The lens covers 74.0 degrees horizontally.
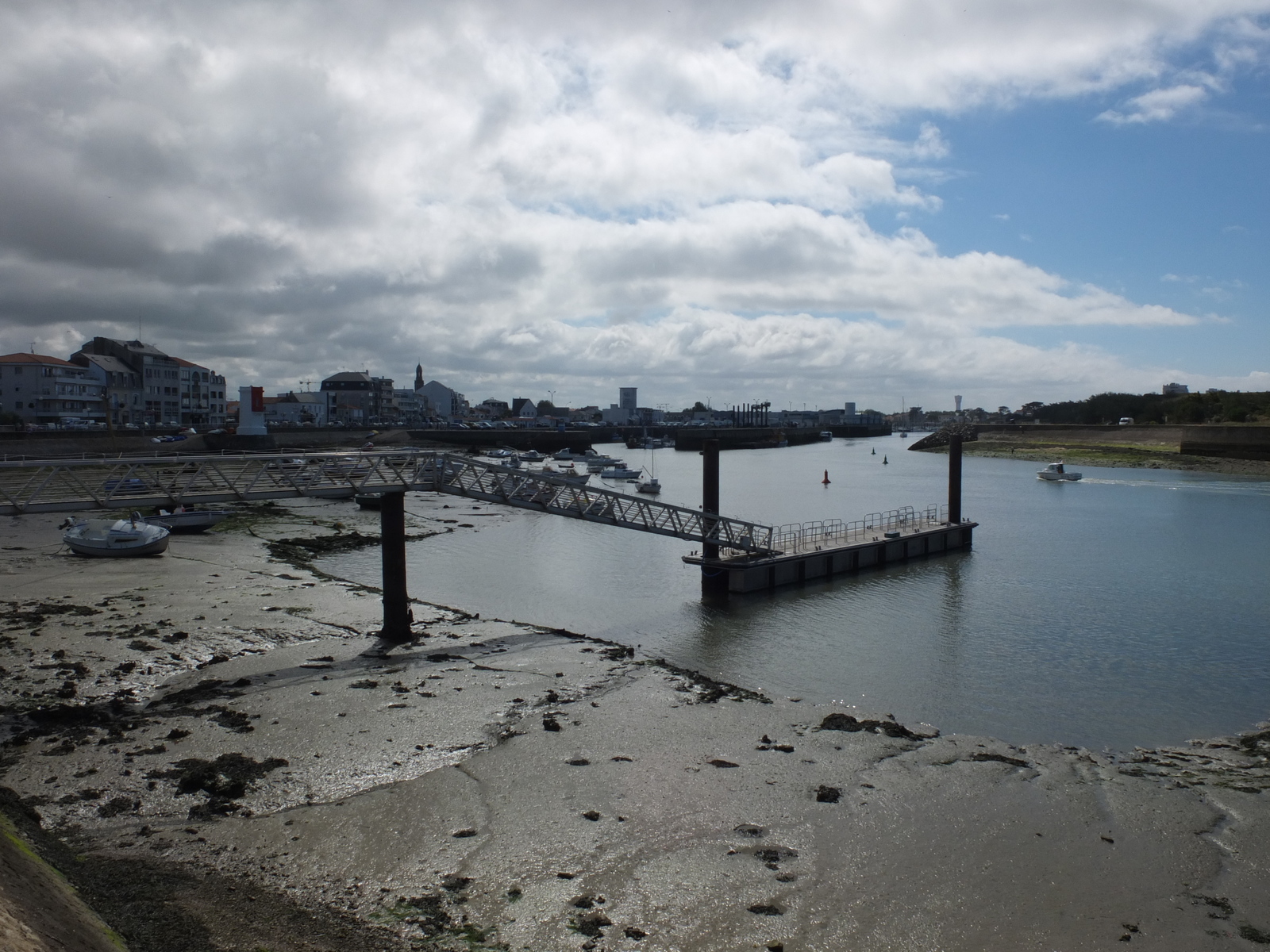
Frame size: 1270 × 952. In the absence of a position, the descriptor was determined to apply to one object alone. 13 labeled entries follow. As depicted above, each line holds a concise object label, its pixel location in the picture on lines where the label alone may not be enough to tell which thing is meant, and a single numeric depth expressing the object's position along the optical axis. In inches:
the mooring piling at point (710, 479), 1369.3
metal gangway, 828.6
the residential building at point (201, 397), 4783.5
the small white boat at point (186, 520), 1732.0
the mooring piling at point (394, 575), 887.1
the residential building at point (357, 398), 6825.8
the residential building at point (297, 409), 6171.3
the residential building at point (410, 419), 6924.2
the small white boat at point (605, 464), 4099.4
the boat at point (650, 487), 2930.6
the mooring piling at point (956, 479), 1893.5
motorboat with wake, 3708.2
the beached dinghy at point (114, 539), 1375.5
